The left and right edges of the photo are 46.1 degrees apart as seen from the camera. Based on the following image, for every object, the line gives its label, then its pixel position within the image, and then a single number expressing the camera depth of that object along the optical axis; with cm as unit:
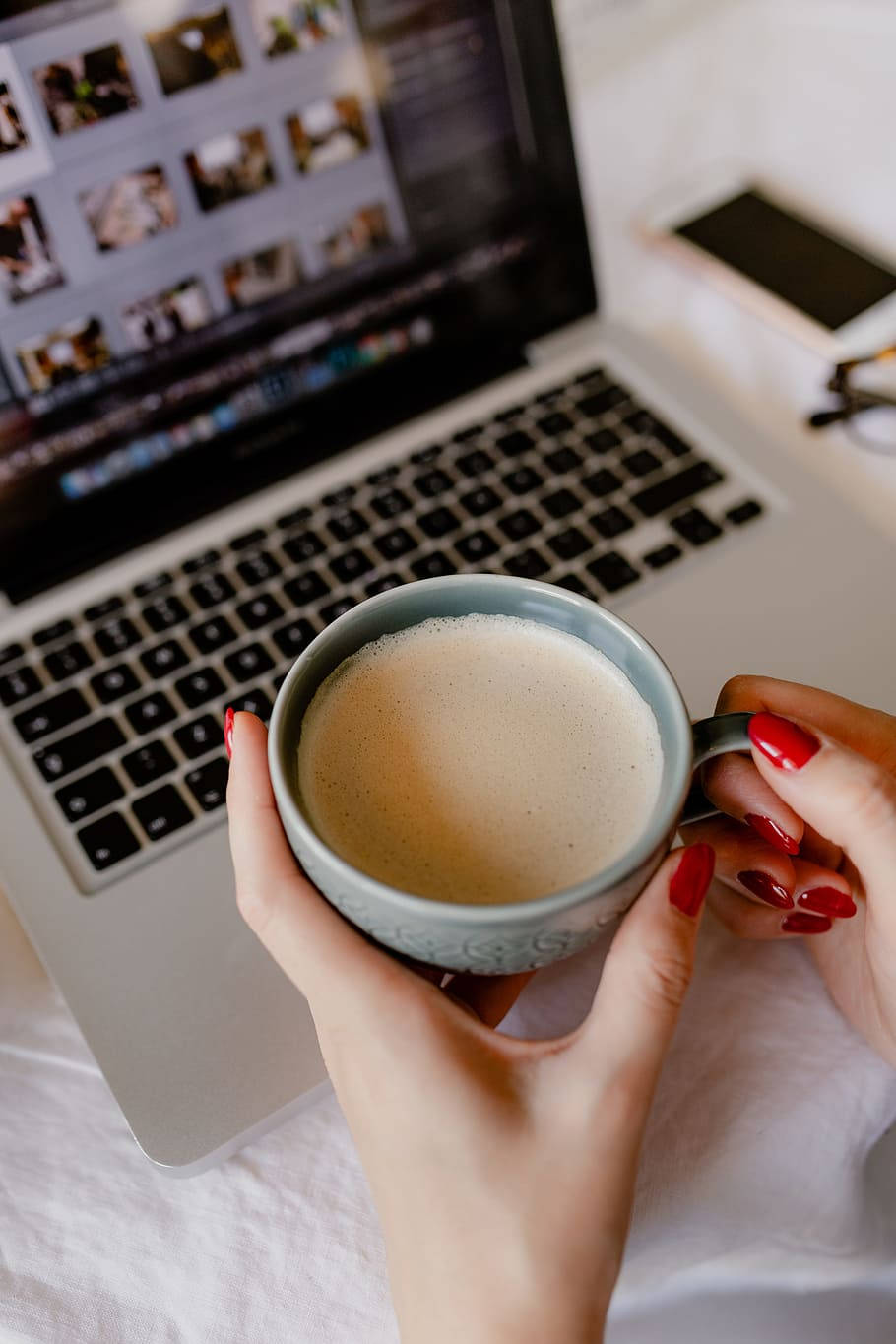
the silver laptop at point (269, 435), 54
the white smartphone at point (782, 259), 75
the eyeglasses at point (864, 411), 70
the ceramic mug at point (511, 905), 31
